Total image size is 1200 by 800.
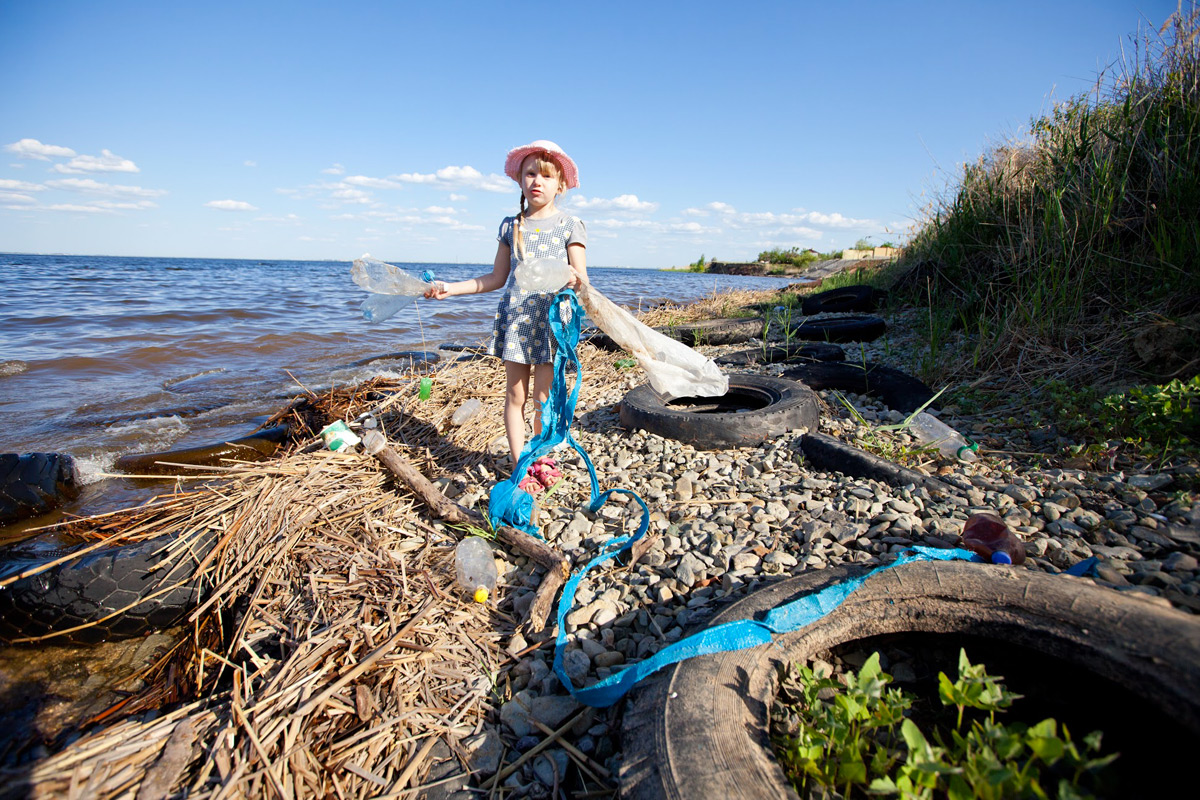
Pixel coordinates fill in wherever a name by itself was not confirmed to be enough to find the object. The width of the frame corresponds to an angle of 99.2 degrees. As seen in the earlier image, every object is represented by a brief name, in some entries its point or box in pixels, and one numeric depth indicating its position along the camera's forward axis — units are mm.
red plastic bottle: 1942
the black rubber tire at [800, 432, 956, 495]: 2674
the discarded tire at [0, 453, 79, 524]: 3084
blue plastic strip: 1530
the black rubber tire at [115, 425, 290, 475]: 3825
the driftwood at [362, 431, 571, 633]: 2064
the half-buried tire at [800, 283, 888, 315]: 8352
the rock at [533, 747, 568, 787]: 1496
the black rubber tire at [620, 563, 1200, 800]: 1184
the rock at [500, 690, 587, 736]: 1672
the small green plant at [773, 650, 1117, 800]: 1019
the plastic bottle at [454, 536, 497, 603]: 2223
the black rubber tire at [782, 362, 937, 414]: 3998
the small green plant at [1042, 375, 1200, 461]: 2637
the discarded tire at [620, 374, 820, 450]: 3416
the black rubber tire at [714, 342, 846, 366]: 5457
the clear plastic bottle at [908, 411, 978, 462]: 3064
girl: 2934
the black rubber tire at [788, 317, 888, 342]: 6410
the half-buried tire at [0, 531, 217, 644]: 2133
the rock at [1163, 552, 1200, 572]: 1856
